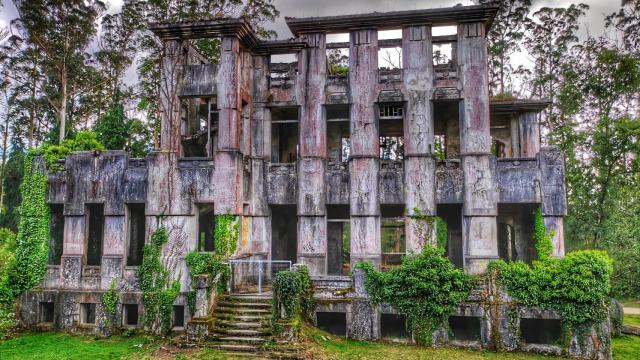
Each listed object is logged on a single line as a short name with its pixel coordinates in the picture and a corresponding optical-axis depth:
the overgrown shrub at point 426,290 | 13.76
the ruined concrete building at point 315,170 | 15.57
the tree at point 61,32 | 22.77
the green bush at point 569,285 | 12.95
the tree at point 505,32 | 26.89
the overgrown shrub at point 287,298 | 12.60
